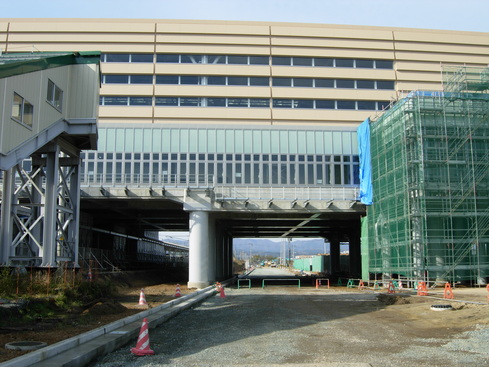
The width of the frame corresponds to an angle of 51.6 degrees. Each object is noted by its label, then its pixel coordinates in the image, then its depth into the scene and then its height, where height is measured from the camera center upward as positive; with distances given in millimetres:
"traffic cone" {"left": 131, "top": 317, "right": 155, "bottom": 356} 10875 -1999
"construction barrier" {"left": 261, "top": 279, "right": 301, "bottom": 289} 55312 -3015
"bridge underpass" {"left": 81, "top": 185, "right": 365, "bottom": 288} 36188 +3601
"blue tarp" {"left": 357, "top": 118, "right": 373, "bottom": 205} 39156 +7154
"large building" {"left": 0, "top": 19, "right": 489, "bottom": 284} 59222 +22816
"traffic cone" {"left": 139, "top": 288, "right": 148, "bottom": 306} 20084 -1893
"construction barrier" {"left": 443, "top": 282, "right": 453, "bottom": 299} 24641 -2175
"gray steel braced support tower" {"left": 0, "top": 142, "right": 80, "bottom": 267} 21609 +1839
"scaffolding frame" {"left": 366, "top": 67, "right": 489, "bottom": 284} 33656 +4383
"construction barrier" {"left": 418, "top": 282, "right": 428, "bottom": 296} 27469 -2131
